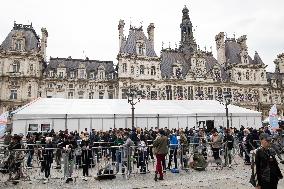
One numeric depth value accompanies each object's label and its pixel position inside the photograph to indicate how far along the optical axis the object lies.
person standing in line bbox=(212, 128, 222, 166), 13.72
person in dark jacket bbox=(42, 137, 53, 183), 11.64
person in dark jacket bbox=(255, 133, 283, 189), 5.67
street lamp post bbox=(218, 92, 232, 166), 23.69
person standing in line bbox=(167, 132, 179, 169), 13.34
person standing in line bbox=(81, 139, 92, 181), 11.67
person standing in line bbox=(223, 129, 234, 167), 13.95
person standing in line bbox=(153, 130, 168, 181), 10.98
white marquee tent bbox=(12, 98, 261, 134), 23.34
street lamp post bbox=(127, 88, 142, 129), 22.45
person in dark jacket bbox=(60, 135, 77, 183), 10.96
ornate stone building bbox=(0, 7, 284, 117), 43.47
